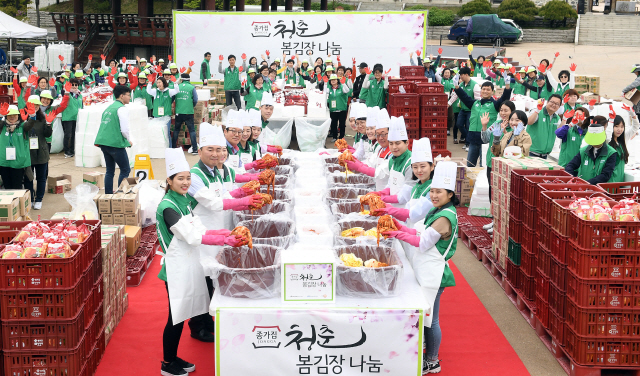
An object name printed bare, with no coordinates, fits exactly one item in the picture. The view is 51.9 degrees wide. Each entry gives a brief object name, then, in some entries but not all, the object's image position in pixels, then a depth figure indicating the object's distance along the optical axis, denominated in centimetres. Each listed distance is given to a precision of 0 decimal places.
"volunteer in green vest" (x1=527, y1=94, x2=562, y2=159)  930
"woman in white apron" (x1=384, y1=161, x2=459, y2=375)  487
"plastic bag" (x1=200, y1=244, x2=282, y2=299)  468
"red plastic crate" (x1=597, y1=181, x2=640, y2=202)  674
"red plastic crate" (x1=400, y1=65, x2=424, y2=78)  1576
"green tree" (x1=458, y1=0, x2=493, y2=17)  4216
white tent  2142
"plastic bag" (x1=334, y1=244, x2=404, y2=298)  470
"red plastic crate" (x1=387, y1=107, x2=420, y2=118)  1184
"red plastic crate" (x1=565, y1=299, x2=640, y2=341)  515
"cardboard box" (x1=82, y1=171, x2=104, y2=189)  1088
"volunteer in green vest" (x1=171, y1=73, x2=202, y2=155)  1376
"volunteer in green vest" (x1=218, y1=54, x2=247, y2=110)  1639
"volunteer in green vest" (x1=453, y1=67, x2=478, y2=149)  1316
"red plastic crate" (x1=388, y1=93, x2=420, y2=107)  1176
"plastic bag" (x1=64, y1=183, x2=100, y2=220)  783
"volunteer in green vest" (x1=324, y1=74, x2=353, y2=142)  1516
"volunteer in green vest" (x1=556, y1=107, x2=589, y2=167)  824
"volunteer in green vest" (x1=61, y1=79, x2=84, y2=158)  1355
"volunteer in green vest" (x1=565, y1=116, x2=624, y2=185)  716
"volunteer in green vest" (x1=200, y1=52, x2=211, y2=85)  1877
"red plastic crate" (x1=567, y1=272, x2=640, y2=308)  509
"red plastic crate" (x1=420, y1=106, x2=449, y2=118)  1198
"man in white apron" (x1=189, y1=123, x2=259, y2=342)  558
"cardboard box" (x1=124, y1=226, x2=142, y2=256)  788
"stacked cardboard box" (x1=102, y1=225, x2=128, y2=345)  585
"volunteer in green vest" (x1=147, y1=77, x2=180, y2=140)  1389
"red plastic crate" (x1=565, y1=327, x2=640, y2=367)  520
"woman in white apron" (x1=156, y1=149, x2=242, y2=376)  485
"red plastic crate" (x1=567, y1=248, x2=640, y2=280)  505
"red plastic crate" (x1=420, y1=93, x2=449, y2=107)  1188
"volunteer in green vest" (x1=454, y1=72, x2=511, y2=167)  1100
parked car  3756
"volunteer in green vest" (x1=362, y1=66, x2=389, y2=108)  1455
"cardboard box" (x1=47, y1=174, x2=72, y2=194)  1135
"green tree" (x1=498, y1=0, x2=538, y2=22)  4116
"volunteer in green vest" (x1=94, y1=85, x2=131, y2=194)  1005
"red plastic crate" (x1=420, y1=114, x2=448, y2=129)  1206
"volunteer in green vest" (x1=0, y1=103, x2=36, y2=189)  938
